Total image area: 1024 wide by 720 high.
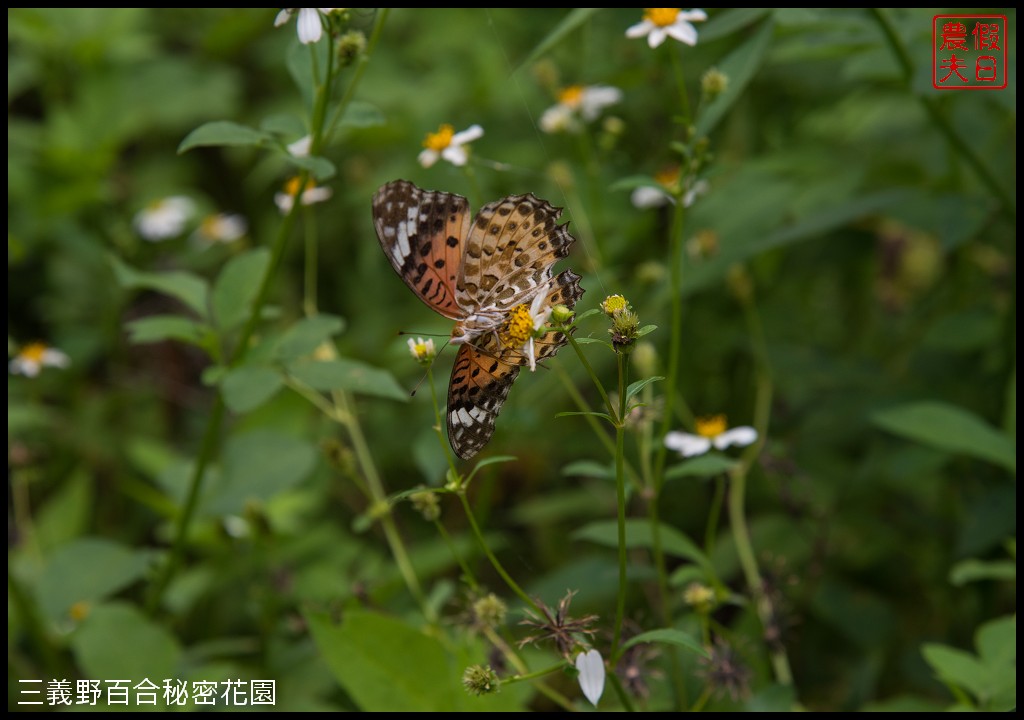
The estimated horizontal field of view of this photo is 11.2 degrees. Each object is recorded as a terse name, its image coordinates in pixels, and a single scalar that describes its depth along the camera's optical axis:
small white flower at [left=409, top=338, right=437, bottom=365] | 1.09
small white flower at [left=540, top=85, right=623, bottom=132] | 1.24
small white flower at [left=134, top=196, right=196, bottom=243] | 1.69
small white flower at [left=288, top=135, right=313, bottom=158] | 1.15
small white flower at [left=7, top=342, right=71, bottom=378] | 1.26
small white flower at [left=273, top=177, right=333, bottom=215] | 1.16
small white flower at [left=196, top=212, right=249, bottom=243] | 1.67
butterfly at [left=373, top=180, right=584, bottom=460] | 1.07
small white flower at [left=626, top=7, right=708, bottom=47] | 1.15
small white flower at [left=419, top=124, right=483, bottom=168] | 1.14
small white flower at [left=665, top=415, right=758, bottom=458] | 1.15
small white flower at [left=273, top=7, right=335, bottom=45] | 1.11
